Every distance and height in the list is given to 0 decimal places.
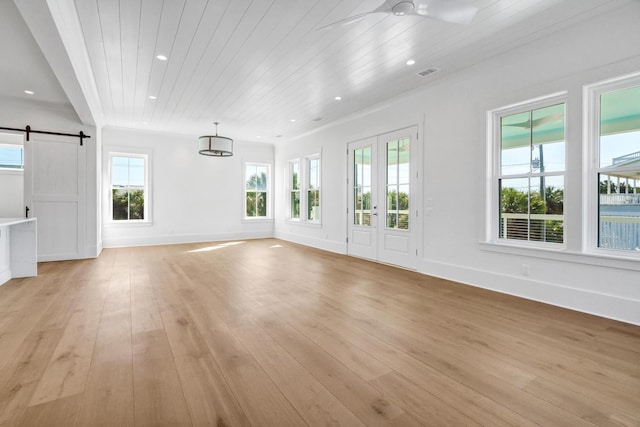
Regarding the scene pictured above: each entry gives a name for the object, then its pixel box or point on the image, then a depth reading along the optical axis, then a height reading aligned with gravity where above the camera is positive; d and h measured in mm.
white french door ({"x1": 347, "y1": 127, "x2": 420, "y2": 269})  4984 +210
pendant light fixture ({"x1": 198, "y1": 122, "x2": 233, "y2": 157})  6285 +1368
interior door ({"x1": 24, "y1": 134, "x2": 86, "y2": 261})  5465 +325
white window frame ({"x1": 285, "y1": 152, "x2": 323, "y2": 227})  7938 +598
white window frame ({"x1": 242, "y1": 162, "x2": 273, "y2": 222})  8844 +435
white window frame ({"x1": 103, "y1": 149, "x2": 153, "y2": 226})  7211 +518
